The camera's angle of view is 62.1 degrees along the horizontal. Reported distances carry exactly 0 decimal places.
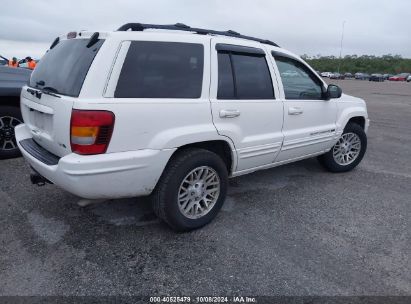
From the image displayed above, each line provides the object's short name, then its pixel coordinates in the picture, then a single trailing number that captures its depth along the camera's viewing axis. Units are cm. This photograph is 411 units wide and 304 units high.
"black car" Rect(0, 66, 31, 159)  500
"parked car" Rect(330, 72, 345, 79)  5615
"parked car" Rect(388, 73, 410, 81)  5487
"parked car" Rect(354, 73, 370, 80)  5701
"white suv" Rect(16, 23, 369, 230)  263
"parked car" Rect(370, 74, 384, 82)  5231
